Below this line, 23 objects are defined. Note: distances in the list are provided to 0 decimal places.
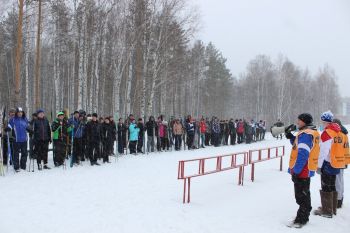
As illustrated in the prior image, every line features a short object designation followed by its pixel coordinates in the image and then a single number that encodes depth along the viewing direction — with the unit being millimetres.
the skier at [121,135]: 16094
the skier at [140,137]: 17203
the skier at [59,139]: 12106
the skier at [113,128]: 14958
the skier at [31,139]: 11421
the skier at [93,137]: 12930
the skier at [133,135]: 16594
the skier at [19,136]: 10789
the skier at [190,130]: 20328
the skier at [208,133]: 22188
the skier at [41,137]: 11391
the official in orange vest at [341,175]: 7683
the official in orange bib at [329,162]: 7281
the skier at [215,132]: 22562
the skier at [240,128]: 25438
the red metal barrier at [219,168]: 8195
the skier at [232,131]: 24422
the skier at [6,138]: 11000
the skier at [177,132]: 19422
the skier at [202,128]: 21453
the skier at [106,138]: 13480
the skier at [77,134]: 12773
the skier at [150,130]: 17688
